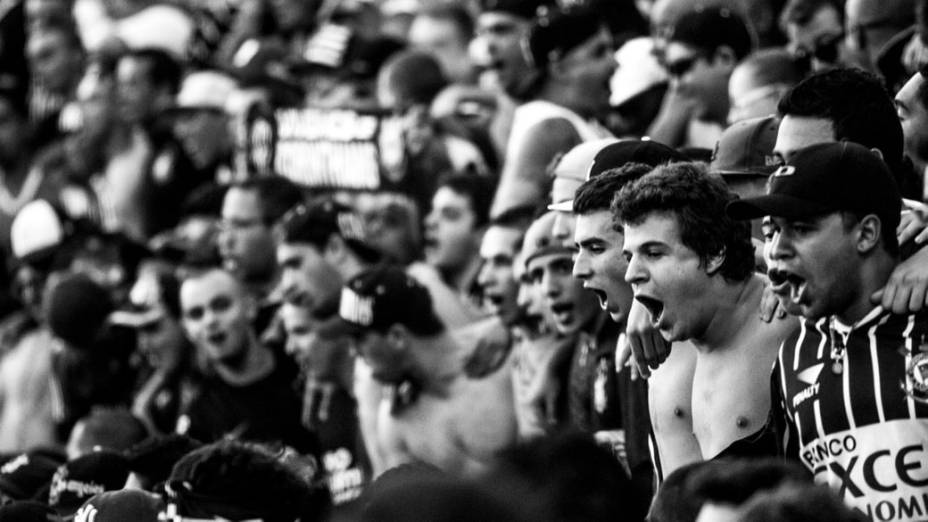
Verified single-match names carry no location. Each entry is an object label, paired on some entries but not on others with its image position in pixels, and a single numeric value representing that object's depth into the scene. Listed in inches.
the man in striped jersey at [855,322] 294.4
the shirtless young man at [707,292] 324.1
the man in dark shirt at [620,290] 338.9
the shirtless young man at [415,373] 498.7
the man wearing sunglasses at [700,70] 503.0
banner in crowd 634.0
